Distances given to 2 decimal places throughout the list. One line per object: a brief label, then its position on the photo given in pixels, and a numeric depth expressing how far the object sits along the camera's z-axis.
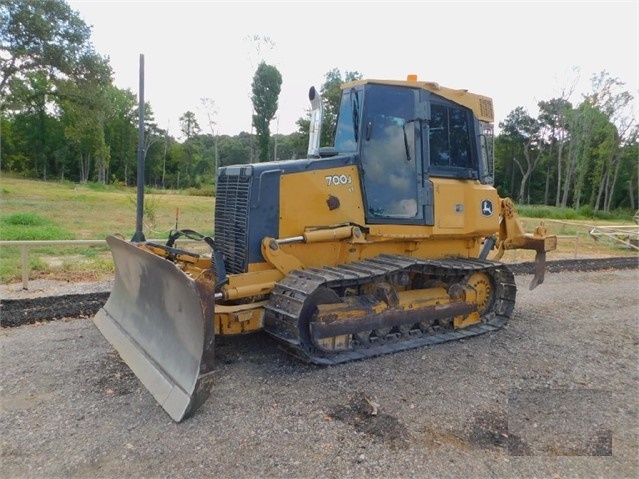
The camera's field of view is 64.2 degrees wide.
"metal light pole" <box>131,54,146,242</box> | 6.04
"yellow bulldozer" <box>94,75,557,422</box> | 4.70
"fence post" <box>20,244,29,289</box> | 7.43
